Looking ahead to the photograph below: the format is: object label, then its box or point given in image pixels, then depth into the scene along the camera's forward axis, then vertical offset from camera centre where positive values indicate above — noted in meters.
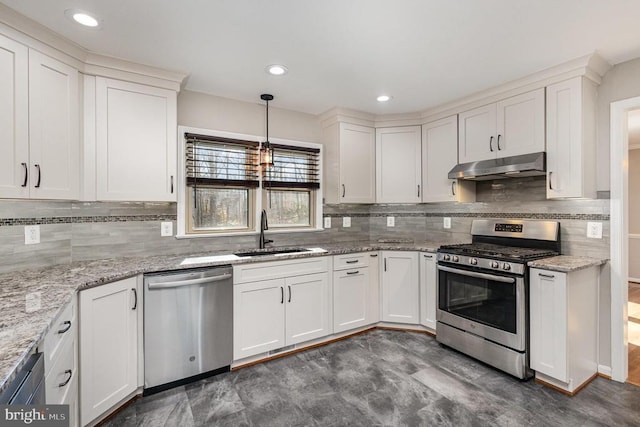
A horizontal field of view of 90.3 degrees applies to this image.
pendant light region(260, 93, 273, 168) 3.10 +0.59
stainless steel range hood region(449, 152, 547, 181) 2.61 +0.40
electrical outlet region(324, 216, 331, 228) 3.79 -0.10
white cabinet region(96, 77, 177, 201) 2.37 +0.56
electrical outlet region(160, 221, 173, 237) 2.84 -0.13
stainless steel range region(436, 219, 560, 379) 2.45 -0.66
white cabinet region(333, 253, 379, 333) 3.21 -0.82
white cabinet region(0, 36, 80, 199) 1.81 +0.54
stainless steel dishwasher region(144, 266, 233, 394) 2.26 -0.84
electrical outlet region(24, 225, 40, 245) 2.16 -0.14
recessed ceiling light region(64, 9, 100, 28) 1.83 +1.16
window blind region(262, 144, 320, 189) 3.47 +0.51
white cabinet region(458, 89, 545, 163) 2.70 +0.78
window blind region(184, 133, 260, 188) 2.99 +0.52
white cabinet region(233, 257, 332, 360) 2.66 -0.83
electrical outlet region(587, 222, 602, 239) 2.54 -0.14
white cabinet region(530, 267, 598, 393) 2.25 -0.84
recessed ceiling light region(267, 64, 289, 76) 2.52 +1.16
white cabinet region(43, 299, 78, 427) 1.32 -0.69
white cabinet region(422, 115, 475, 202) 3.39 +0.55
